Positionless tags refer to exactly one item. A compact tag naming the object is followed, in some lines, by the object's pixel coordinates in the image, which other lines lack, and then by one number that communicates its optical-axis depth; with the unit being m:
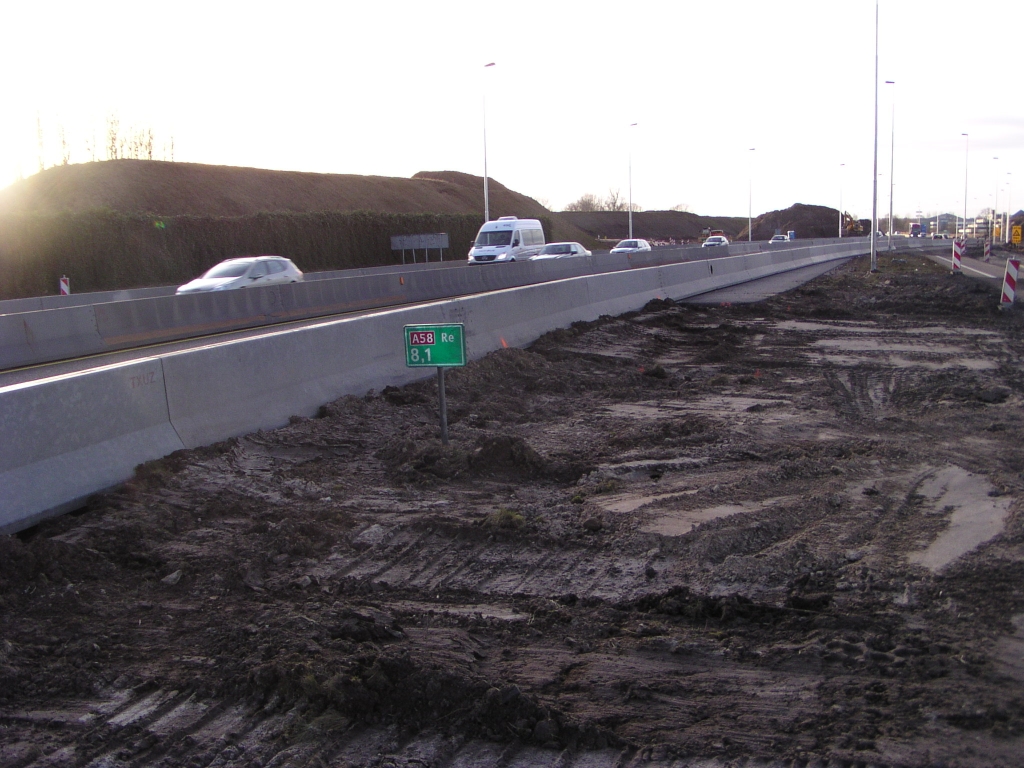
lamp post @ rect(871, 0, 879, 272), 38.53
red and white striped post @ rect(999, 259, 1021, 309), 20.98
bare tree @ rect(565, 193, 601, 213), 155.88
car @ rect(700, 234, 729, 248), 75.11
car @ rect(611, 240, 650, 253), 55.84
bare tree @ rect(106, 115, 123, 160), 78.38
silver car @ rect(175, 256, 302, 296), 23.70
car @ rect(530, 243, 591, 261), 40.81
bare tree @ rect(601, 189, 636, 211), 156.88
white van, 37.56
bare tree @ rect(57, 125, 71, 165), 73.69
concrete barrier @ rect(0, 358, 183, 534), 5.64
